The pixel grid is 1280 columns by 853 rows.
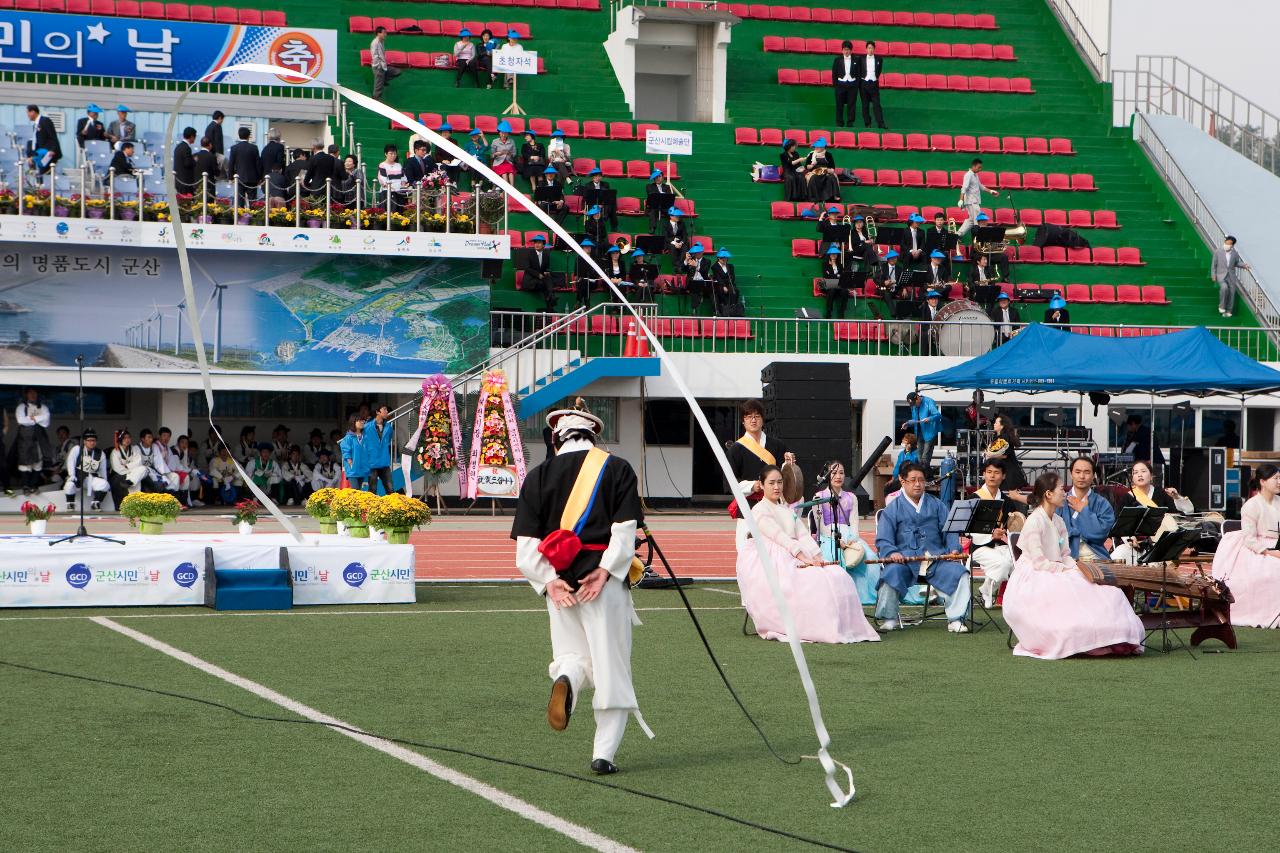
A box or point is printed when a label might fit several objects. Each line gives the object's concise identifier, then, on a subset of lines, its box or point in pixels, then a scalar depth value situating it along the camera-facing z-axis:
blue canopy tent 20.88
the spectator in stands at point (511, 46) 36.00
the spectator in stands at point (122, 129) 30.31
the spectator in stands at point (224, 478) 28.38
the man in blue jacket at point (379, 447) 25.12
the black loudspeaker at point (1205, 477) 25.22
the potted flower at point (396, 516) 15.84
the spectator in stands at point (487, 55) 36.91
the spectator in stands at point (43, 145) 27.48
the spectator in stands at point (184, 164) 27.84
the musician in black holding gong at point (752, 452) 13.91
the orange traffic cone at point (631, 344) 28.55
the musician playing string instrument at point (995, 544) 14.30
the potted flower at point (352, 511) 16.31
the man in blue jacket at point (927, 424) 26.31
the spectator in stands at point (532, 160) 31.83
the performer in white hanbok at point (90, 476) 26.05
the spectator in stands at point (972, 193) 34.06
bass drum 29.73
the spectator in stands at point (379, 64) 35.31
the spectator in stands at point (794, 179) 34.81
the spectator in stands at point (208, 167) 27.77
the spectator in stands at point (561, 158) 32.59
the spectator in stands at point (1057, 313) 30.58
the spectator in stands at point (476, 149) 31.97
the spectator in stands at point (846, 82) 37.28
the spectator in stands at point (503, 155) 31.95
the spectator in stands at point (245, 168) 28.02
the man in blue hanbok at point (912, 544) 13.57
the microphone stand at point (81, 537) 15.05
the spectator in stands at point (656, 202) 32.25
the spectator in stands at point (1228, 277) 33.38
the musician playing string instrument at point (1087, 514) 13.88
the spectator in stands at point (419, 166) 30.11
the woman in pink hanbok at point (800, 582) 12.51
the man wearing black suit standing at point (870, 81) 37.34
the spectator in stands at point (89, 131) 29.56
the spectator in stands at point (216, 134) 28.91
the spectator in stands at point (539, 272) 29.73
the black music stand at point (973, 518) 13.69
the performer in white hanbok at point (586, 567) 7.52
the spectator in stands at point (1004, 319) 29.67
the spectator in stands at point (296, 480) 29.09
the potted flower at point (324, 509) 16.67
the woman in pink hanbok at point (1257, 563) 14.16
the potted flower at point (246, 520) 15.83
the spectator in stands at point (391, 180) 28.56
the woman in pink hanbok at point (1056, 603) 11.74
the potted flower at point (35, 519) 15.85
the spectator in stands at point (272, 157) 28.73
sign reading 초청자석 35.38
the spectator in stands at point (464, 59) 36.62
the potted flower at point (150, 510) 15.98
